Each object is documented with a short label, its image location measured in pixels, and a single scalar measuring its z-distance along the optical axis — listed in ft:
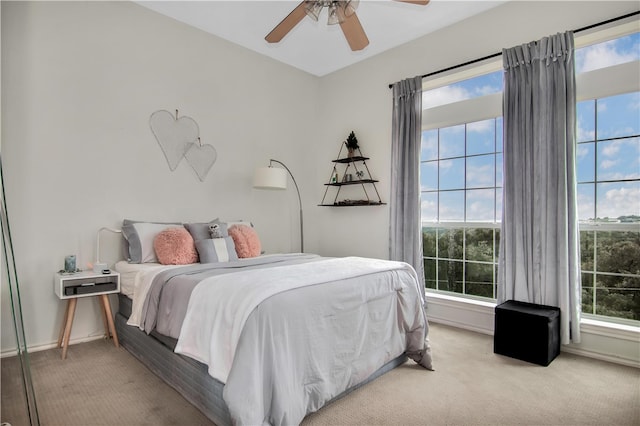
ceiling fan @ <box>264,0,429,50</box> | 7.45
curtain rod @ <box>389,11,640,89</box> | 8.51
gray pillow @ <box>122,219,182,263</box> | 9.78
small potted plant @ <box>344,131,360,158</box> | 14.11
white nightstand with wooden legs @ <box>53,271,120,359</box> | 8.46
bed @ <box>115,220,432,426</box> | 5.22
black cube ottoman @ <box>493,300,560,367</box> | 8.32
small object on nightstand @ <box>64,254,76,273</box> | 8.98
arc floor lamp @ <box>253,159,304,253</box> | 12.54
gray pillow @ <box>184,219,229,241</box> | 10.49
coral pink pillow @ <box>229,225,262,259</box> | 10.93
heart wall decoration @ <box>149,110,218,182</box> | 11.29
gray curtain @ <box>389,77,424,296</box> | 12.02
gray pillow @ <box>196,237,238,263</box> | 9.82
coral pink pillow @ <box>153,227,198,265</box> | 9.45
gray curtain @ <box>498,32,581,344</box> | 8.88
